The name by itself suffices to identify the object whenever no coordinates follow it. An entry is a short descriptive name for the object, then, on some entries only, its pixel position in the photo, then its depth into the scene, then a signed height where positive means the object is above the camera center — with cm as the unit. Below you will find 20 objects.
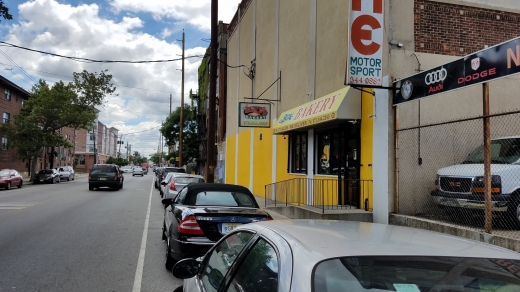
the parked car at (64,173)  4212 -148
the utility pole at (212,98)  1502 +241
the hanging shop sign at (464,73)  656 +172
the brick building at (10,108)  4038 +541
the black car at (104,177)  2458 -106
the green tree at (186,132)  4728 +363
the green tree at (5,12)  882 +329
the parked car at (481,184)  738 -39
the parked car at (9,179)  2671 -140
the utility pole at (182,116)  3746 +435
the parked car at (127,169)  9248 -209
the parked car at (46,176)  3662 -160
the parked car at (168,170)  2646 -65
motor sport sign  917 +284
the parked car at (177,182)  1508 -81
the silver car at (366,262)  180 -49
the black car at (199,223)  599 -94
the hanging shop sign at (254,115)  1671 +199
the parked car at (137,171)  6238 -169
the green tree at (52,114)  3688 +451
